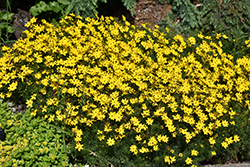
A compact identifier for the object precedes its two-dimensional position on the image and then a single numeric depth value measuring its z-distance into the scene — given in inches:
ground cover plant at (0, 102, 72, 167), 124.5
